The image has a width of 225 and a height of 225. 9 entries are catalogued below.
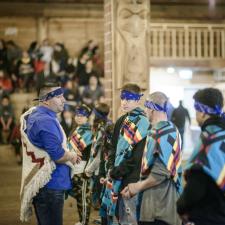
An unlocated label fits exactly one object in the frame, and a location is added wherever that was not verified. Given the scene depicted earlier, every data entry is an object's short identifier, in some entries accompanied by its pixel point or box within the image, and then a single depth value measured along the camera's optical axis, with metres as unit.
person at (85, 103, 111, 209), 7.93
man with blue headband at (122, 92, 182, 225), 5.04
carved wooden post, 11.05
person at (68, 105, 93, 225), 8.11
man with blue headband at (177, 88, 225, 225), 4.00
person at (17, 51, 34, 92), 20.11
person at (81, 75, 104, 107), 19.58
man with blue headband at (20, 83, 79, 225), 5.43
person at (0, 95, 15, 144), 18.80
